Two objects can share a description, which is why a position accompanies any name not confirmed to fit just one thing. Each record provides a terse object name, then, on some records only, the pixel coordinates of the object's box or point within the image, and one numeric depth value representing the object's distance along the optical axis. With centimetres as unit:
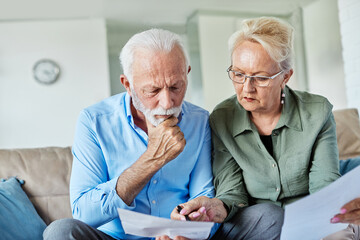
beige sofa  196
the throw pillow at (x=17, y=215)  168
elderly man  141
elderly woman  157
